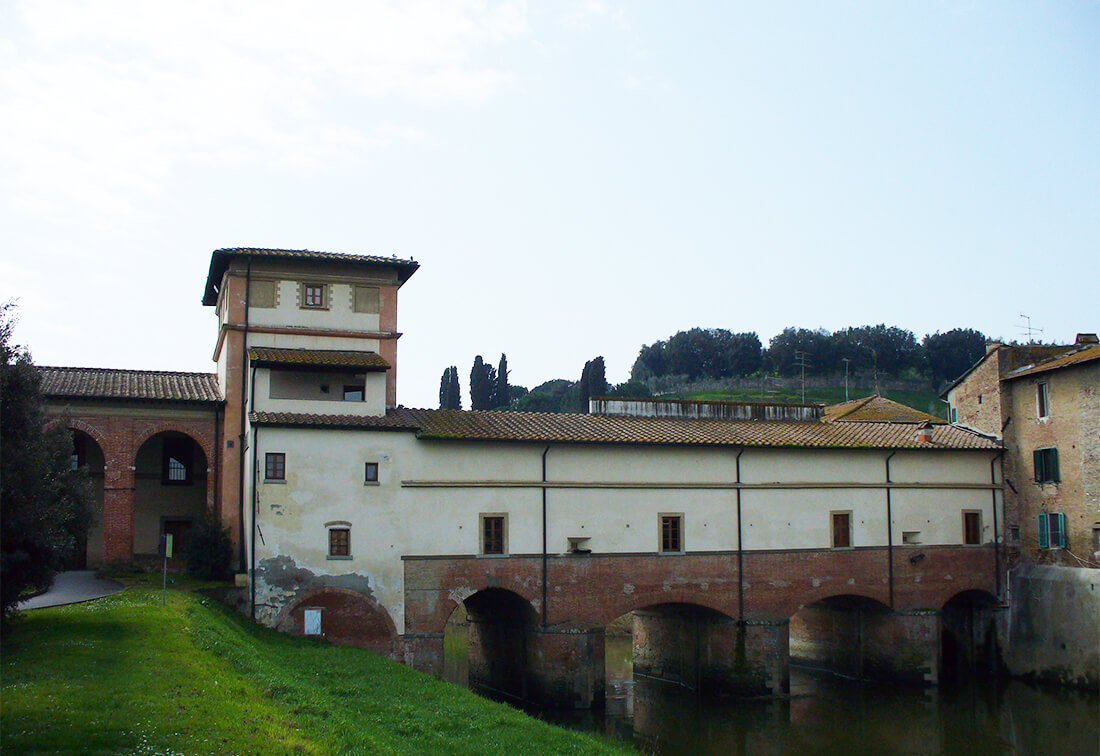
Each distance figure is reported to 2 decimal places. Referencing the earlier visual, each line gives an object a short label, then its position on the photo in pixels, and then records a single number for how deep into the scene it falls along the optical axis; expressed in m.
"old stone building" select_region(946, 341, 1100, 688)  30.58
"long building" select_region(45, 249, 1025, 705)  26.23
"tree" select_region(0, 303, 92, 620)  16.27
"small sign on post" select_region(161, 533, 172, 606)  21.58
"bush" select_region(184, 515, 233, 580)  27.80
